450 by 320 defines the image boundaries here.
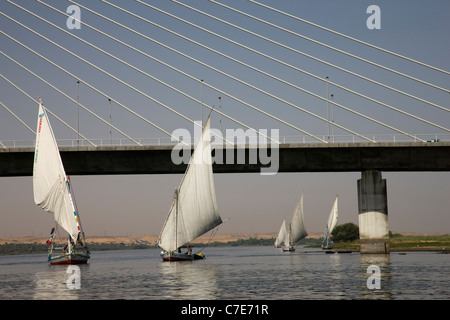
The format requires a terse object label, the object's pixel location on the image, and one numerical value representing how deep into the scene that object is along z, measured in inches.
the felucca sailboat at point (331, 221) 5837.6
